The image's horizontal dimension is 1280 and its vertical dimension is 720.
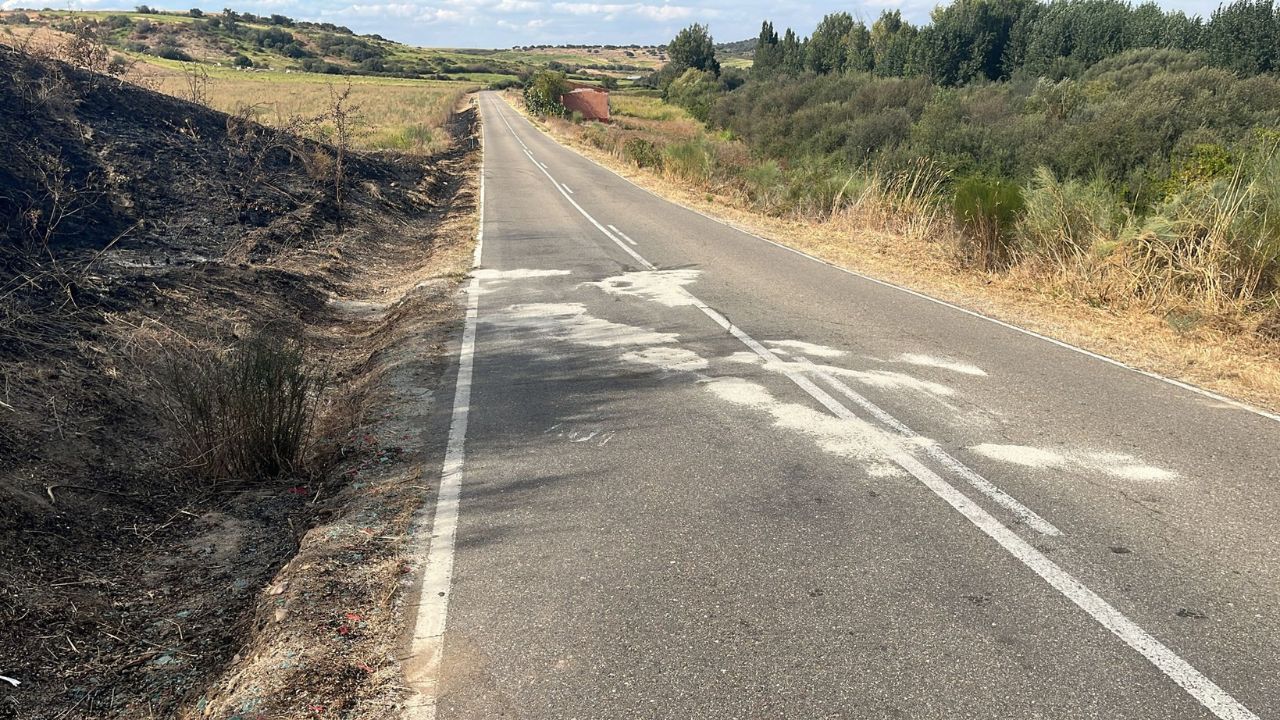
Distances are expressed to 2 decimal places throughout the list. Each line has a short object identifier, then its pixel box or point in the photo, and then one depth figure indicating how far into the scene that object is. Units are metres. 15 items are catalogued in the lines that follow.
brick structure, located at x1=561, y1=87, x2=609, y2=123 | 62.38
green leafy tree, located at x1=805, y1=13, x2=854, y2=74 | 76.88
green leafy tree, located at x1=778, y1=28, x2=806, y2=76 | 79.75
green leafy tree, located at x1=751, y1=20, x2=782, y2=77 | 83.75
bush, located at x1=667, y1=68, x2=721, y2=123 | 66.62
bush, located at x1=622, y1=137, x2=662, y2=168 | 30.22
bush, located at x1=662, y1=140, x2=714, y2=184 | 25.39
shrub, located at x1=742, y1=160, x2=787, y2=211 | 20.55
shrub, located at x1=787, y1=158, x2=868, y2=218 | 18.05
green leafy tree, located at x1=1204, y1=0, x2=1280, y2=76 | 38.19
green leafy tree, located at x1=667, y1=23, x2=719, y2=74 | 99.38
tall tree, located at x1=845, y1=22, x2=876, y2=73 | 69.38
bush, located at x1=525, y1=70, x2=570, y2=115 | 61.97
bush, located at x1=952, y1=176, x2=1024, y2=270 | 12.23
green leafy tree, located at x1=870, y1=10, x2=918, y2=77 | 61.78
